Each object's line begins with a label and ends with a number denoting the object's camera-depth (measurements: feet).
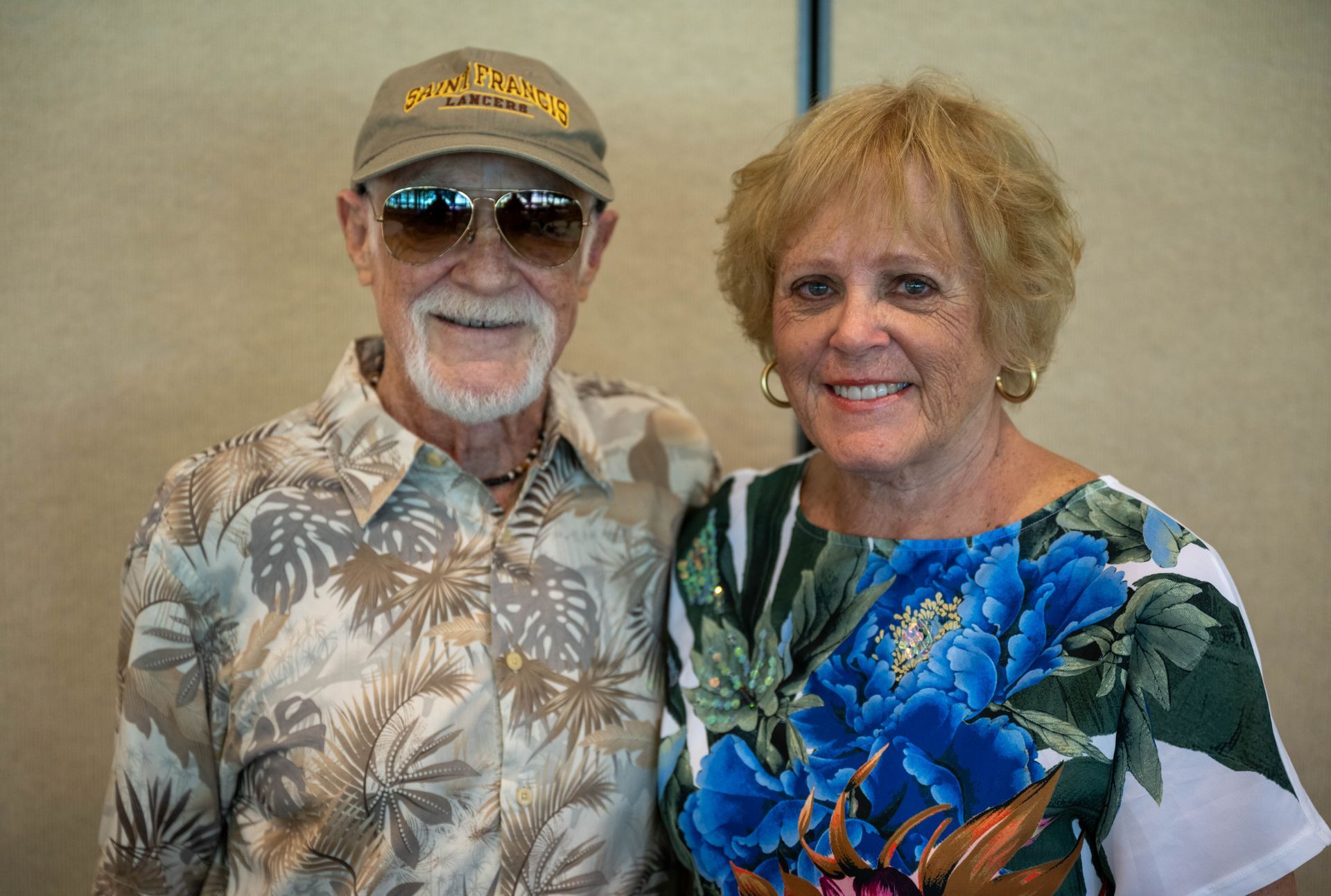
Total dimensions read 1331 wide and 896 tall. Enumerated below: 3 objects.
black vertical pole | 7.24
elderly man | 5.10
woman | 4.16
